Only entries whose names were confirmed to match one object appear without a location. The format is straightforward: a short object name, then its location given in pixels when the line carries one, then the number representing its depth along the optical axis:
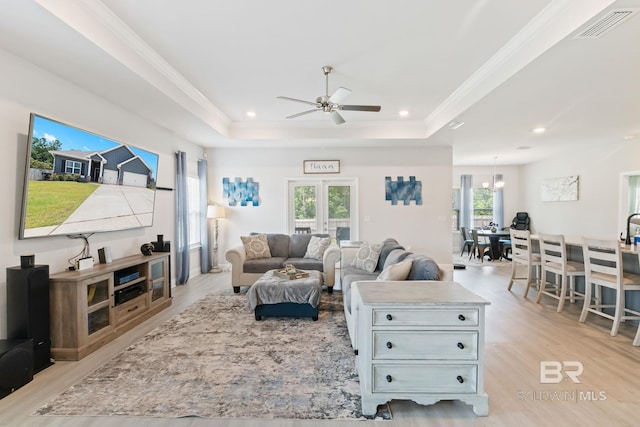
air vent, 2.24
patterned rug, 2.15
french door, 7.00
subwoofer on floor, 2.25
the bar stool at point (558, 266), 4.07
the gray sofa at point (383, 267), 2.93
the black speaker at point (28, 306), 2.55
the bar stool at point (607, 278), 3.31
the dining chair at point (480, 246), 8.34
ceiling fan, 3.46
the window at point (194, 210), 6.34
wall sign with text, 6.86
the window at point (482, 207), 10.05
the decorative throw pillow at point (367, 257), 4.39
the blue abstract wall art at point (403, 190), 6.85
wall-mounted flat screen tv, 2.75
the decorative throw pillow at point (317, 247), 5.43
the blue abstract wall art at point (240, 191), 6.91
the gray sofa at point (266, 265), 4.98
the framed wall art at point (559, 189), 7.90
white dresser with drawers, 2.03
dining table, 8.36
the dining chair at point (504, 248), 8.29
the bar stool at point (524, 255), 4.81
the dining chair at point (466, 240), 8.82
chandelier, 9.06
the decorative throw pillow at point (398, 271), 2.97
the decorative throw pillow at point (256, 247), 5.42
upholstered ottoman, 3.73
